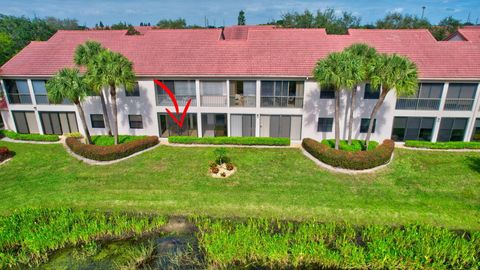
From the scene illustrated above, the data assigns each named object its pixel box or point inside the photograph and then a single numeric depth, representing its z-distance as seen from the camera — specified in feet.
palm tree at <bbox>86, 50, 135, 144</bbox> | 69.46
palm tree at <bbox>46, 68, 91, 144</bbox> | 68.95
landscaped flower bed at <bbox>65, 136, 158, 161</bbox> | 71.26
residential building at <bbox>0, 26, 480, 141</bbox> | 79.30
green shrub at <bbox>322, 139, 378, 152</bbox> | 73.92
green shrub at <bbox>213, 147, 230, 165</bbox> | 67.58
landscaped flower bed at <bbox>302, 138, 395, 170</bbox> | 65.57
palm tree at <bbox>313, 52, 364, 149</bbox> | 64.64
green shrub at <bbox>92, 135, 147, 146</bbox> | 79.92
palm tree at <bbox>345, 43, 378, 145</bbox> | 66.49
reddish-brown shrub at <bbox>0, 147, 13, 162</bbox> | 72.94
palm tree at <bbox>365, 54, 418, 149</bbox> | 63.31
